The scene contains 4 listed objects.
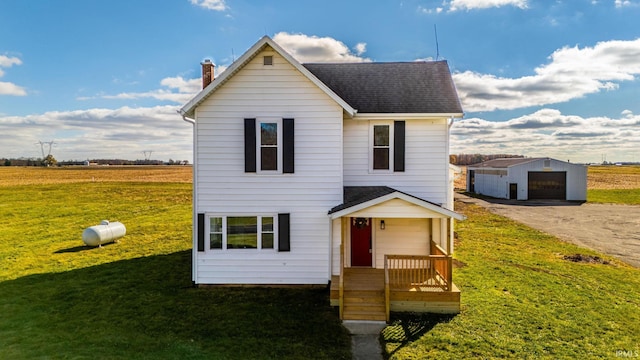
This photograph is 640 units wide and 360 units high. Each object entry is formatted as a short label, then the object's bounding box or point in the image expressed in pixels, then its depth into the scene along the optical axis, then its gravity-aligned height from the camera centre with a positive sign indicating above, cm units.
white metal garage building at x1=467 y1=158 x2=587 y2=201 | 3781 -74
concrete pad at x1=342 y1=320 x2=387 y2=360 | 838 -421
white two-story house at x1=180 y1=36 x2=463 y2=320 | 1224 -3
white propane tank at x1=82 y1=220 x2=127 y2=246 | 1858 -326
